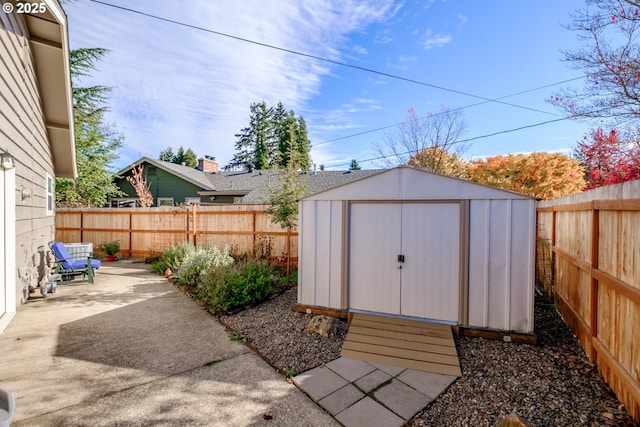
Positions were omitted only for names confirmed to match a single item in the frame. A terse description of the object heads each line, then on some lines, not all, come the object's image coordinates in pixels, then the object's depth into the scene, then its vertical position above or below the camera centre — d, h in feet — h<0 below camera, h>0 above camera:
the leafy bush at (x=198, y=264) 21.43 -3.92
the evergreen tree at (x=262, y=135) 101.14 +28.68
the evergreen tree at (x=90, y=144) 39.75 +11.16
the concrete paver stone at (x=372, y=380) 9.27 -5.62
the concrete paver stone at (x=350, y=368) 9.91 -5.60
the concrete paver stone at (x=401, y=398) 8.17 -5.61
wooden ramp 10.65 -5.41
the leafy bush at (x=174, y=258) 25.08 -4.11
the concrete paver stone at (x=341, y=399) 8.19 -5.58
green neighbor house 50.55 +5.43
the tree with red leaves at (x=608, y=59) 16.51 +9.65
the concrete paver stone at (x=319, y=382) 8.91 -5.58
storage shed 12.21 -1.70
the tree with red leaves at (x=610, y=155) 18.37 +4.26
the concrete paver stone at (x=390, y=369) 10.13 -5.64
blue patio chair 20.99 -4.00
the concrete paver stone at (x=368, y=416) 7.62 -5.60
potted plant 32.65 -4.26
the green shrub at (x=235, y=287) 16.29 -4.48
